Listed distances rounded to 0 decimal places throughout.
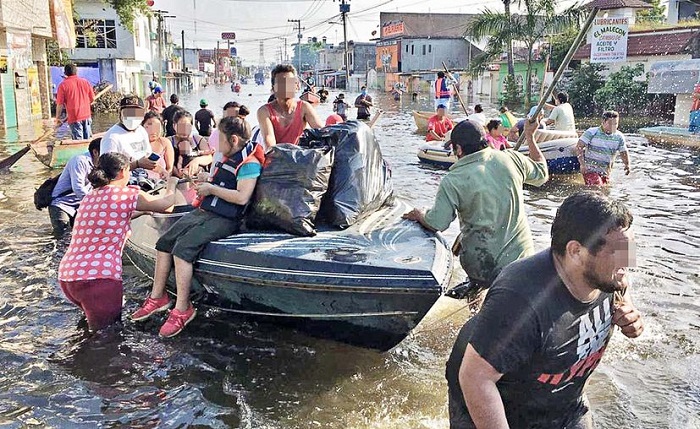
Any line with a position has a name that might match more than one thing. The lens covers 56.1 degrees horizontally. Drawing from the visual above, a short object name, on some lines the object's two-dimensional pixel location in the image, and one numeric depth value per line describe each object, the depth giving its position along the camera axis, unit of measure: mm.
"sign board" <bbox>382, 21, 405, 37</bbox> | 66188
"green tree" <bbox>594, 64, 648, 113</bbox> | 27250
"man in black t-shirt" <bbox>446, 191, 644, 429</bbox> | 1999
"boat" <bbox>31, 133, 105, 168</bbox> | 12773
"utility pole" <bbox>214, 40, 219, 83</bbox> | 117125
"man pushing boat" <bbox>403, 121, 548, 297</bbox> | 4410
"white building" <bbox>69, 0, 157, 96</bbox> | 37000
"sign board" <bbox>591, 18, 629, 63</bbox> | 28109
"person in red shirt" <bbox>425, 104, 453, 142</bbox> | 16250
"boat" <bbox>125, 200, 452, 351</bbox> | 4367
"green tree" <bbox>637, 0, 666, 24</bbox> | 35744
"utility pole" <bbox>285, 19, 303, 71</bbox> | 92788
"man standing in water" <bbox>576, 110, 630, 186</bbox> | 9273
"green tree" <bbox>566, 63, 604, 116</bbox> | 29438
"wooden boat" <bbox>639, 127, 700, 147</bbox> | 17297
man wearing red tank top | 5953
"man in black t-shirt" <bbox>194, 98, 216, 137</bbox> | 11602
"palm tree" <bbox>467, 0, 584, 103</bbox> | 28703
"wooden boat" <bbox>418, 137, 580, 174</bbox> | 12148
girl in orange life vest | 4922
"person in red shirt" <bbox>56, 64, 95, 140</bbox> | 12734
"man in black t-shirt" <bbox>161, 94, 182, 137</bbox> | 10755
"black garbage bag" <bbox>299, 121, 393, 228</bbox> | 5316
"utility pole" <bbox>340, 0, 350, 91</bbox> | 58000
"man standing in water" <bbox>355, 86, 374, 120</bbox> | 14477
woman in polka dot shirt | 4855
